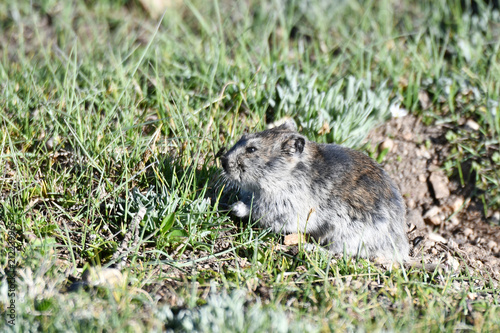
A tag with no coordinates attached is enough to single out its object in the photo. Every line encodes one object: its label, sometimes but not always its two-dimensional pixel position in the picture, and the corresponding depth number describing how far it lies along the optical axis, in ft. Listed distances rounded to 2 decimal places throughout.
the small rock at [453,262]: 28.48
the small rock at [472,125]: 35.94
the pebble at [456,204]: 34.01
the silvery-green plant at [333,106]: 33.12
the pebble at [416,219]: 32.76
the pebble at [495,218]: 33.37
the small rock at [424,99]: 37.53
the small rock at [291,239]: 27.48
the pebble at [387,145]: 35.96
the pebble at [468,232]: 33.01
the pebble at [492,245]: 32.17
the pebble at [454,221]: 33.65
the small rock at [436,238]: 31.19
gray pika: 27.43
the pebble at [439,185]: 34.40
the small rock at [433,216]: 33.53
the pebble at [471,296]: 24.18
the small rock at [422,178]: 34.96
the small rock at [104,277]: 21.34
